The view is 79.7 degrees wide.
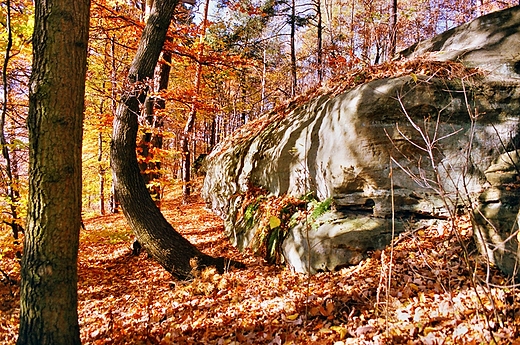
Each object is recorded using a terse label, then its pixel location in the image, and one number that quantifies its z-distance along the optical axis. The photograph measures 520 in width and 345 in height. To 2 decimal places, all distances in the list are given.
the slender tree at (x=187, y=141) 10.72
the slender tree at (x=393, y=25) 9.20
